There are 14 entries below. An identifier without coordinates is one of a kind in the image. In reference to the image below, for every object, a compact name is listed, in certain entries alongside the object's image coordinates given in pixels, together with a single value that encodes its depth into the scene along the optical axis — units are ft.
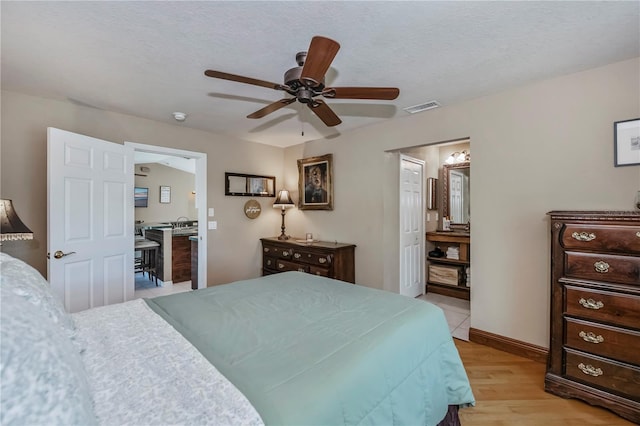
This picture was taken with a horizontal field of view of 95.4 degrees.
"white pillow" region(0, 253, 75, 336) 2.80
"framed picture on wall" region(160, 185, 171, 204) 23.99
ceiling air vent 9.48
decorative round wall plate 14.17
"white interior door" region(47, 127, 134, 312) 8.13
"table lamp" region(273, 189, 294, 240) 14.33
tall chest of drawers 5.85
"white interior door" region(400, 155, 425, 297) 12.88
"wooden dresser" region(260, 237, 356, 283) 11.76
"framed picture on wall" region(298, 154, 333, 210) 13.48
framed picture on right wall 6.78
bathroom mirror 14.46
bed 2.21
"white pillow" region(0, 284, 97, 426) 1.84
